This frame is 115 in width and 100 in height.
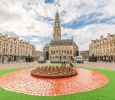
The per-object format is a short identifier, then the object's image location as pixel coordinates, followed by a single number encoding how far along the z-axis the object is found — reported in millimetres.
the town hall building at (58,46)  65522
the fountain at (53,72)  7198
